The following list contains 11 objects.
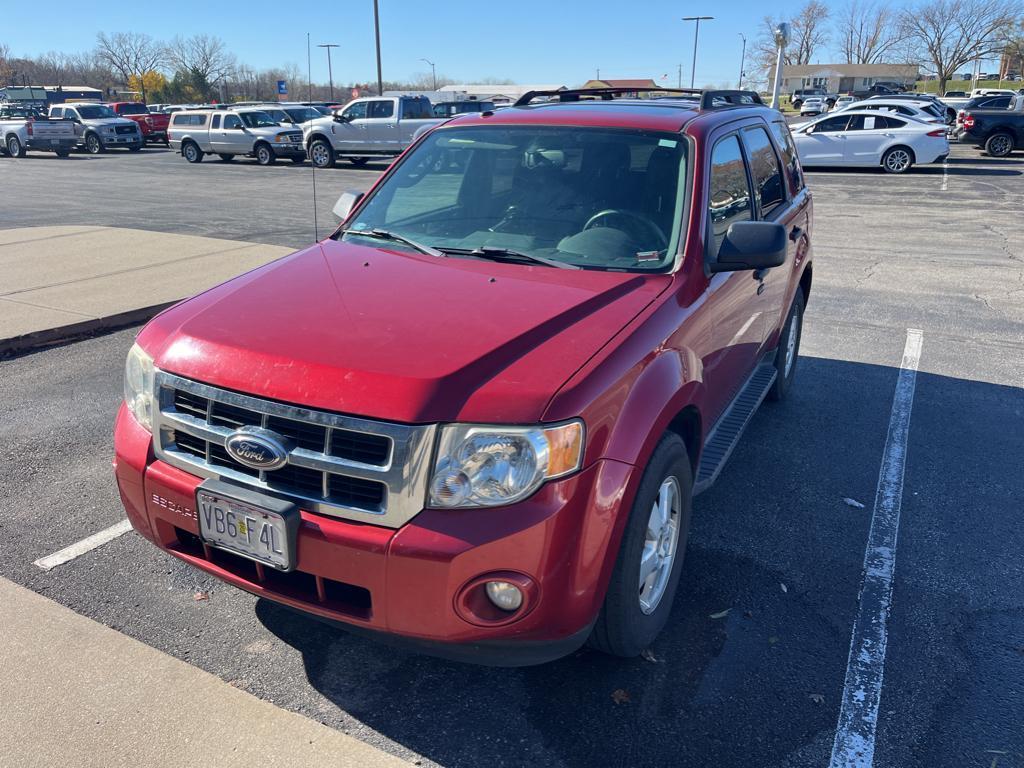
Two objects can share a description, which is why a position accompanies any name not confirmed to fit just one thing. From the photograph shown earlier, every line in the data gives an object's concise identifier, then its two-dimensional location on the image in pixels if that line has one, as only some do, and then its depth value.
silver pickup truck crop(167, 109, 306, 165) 25.91
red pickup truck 34.81
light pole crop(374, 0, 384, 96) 38.92
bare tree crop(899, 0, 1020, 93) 79.12
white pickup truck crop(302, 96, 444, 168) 23.34
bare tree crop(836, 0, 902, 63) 105.78
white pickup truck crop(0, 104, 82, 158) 29.31
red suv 2.35
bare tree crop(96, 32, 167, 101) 91.75
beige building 107.56
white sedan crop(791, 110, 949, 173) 20.69
